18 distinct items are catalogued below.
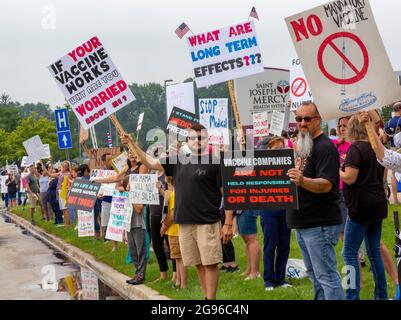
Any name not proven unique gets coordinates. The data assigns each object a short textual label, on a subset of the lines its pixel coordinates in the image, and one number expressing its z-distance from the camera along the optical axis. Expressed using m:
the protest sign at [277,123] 12.76
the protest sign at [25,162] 28.68
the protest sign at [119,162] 11.37
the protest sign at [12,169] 33.11
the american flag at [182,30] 14.23
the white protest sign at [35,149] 19.67
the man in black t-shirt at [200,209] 6.59
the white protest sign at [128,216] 8.93
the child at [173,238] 8.33
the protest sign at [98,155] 16.04
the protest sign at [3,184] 32.59
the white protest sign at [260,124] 13.59
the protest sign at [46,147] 25.45
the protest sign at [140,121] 13.33
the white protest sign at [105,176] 11.84
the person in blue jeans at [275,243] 7.65
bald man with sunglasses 5.50
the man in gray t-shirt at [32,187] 21.71
